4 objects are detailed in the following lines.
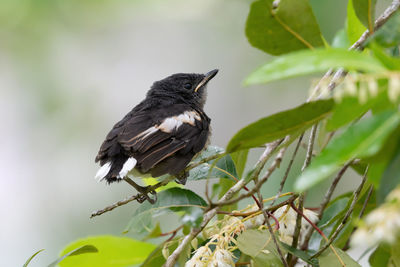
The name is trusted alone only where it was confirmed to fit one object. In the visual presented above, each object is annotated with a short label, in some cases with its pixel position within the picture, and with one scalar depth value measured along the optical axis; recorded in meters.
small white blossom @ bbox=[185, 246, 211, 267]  3.79
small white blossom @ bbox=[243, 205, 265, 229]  4.86
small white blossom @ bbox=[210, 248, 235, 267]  3.74
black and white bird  6.38
